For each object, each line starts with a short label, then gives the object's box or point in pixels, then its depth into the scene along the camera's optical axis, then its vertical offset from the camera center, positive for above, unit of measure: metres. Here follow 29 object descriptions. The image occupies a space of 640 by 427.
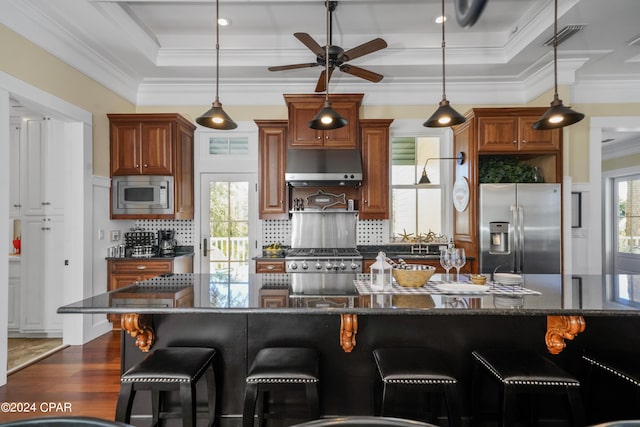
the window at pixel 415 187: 4.95 +0.37
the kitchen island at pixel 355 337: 2.05 -0.71
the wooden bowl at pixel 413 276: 2.09 -0.36
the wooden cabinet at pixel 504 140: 4.13 +0.85
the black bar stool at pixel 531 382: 1.63 -0.77
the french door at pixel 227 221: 4.93 -0.09
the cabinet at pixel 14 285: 3.90 -0.76
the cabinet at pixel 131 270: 4.18 -0.65
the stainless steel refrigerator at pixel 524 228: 3.98 -0.16
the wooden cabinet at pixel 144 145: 4.31 +0.84
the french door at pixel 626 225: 6.88 -0.23
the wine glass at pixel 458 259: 2.16 -0.27
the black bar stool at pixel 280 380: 1.66 -0.77
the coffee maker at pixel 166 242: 4.68 -0.37
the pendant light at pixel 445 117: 2.44 +0.66
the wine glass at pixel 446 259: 2.19 -0.28
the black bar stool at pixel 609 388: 1.86 -0.98
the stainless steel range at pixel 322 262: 4.09 -0.55
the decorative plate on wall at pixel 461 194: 4.29 +0.24
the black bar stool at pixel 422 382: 1.63 -0.76
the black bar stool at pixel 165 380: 1.67 -0.77
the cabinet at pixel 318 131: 4.47 +1.05
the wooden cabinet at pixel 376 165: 4.57 +0.62
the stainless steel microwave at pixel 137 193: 4.32 +0.26
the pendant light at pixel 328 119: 2.34 +0.62
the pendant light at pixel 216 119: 2.49 +0.67
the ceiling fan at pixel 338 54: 3.11 +1.44
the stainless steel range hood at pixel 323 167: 4.36 +0.57
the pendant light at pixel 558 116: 2.34 +0.64
